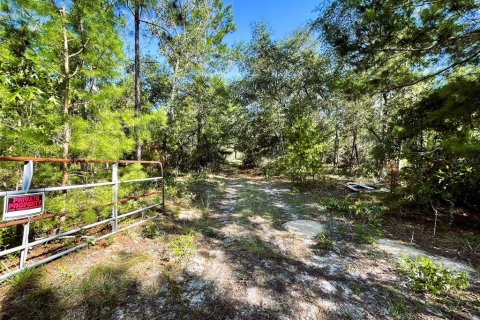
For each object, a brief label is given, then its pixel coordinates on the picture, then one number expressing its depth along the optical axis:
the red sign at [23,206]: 1.86
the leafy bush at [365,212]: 4.93
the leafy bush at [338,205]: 5.50
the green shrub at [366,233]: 3.75
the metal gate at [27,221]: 1.88
